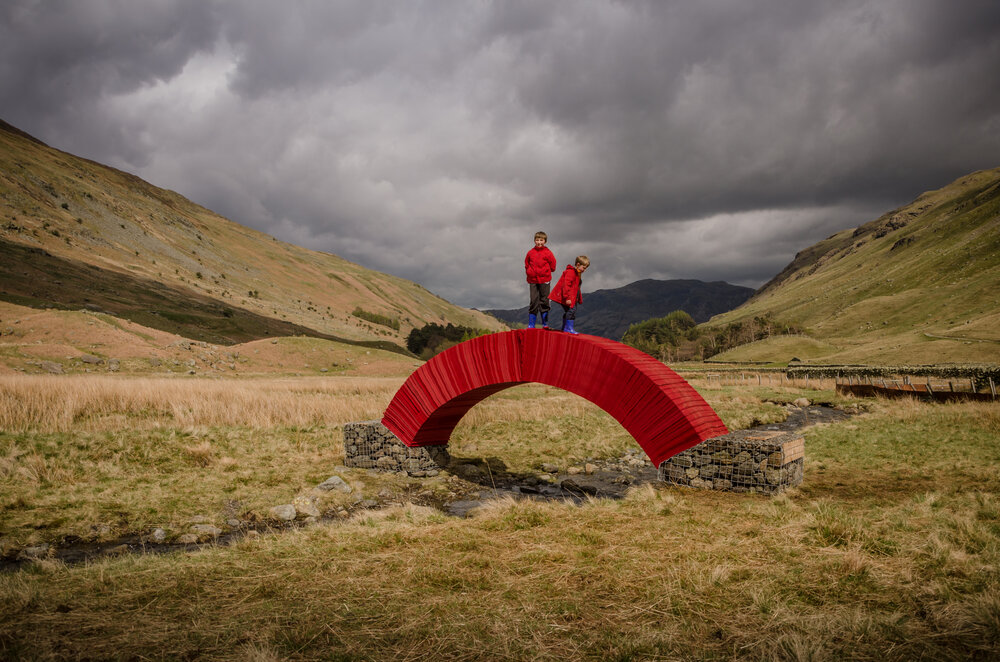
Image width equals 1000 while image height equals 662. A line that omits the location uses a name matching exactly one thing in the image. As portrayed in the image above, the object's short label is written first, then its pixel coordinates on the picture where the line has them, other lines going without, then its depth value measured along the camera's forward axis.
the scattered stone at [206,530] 10.98
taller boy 12.41
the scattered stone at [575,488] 14.56
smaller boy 12.22
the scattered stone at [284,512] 12.03
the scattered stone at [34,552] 9.63
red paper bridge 11.05
